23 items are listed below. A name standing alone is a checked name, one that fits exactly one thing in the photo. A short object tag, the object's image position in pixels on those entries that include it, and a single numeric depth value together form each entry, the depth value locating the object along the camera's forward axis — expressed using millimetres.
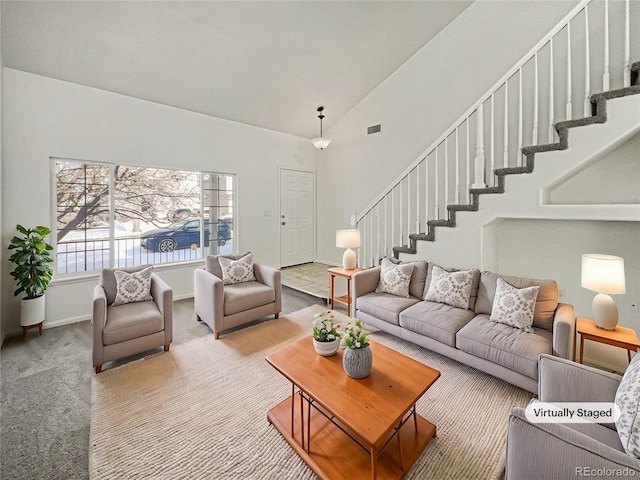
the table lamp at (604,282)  2057
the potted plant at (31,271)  2971
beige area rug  1575
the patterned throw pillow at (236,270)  3580
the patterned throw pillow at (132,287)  2938
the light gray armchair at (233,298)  3066
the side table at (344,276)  3732
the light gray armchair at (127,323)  2443
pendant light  5277
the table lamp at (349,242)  3857
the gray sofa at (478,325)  2061
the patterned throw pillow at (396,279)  3219
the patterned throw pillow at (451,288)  2811
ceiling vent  5176
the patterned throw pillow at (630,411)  1058
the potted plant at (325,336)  1918
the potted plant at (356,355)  1691
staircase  2587
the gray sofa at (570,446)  949
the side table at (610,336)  1950
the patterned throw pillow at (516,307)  2344
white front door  5883
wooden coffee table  1428
